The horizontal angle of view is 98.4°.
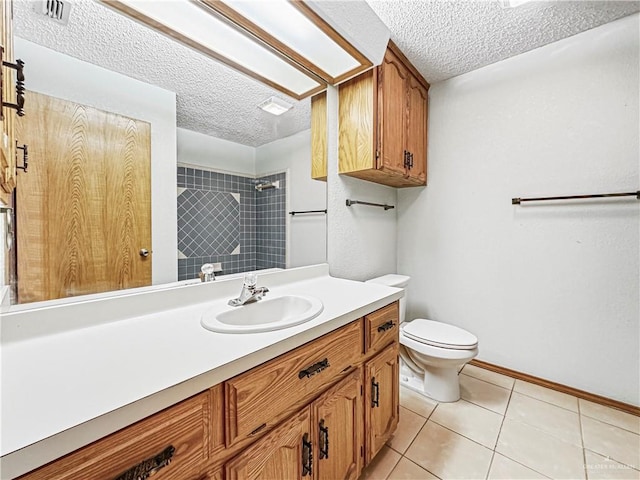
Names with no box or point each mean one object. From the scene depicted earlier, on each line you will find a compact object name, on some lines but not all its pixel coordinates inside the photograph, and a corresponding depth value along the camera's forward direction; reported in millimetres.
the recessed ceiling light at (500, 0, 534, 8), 1402
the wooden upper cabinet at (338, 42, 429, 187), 1699
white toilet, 1618
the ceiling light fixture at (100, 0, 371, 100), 1062
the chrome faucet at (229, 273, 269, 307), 1111
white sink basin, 833
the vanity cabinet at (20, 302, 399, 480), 513
